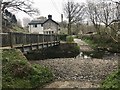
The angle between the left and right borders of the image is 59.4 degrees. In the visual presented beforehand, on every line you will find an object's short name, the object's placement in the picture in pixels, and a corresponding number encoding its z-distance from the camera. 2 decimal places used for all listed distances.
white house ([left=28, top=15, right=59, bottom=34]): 36.70
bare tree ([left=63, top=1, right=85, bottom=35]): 32.88
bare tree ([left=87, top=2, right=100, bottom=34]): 26.59
